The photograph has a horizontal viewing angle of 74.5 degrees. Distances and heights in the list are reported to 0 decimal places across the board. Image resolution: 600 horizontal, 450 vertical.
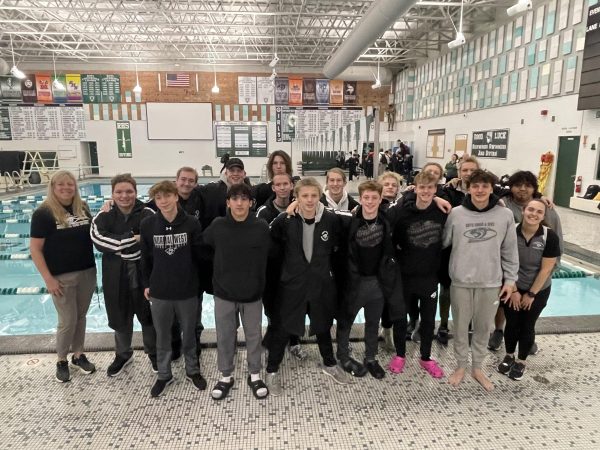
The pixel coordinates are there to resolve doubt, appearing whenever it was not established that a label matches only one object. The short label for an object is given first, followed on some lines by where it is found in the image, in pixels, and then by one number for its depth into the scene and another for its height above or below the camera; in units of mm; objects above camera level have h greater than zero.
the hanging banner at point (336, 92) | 18516 +3074
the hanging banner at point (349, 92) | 18500 +3071
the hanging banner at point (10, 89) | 17500 +3027
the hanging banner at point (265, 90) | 18406 +3149
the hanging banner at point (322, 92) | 18375 +3060
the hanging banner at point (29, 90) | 17594 +3012
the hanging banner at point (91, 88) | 17766 +3126
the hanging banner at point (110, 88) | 17812 +3133
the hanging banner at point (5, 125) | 17859 +1490
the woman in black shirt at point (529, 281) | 2504 -782
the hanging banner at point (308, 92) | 18359 +3057
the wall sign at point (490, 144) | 11480 +443
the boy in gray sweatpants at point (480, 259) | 2451 -627
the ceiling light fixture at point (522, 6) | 6238 +2415
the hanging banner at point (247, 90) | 18359 +3135
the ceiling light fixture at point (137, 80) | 17586 +3469
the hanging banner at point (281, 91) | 18391 +3100
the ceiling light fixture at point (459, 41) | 8547 +2525
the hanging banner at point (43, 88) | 17641 +3102
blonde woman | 2451 -621
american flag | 18016 +3568
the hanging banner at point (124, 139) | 18234 +876
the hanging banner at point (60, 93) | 17688 +2891
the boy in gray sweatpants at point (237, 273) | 2348 -684
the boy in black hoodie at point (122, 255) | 2484 -616
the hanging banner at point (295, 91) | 18375 +3103
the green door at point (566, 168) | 9227 -241
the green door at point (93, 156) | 18734 +99
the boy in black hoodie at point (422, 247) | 2584 -578
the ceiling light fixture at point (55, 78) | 14898 +3409
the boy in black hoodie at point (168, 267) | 2385 -660
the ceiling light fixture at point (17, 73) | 12942 +2781
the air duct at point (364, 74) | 18031 +3837
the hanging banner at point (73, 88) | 17719 +3116
